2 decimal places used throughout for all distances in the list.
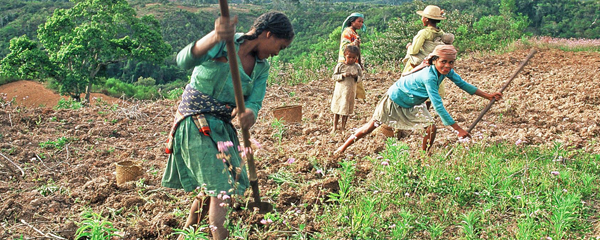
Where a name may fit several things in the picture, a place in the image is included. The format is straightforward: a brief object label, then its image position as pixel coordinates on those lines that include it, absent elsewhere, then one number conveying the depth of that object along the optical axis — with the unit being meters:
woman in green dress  2.51
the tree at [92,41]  25.55
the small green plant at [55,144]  5.52
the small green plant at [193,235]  2.35
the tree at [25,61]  22.66
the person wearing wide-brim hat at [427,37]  5.72
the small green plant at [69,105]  8.45
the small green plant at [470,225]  2.96
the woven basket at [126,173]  4.13
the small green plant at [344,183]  3.24
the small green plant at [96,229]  2.38
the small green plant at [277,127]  5.64
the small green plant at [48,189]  4.00
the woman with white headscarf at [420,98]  4.06
